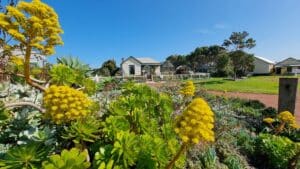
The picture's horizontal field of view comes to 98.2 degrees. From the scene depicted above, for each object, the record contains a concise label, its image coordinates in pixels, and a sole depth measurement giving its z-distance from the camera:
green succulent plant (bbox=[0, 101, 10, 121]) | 0.76
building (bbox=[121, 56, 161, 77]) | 21.07
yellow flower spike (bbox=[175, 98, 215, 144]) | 0.66
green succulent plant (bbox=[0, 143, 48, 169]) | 0.65
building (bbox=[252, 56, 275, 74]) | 28.53
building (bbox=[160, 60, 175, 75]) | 27.89
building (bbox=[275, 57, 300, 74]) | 28.75
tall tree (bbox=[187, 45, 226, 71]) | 31.57
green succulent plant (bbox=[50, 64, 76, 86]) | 1.03
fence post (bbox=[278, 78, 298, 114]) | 3.32
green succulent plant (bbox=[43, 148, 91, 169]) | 0.62
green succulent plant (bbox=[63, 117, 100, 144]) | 0.73
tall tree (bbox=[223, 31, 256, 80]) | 18.25
